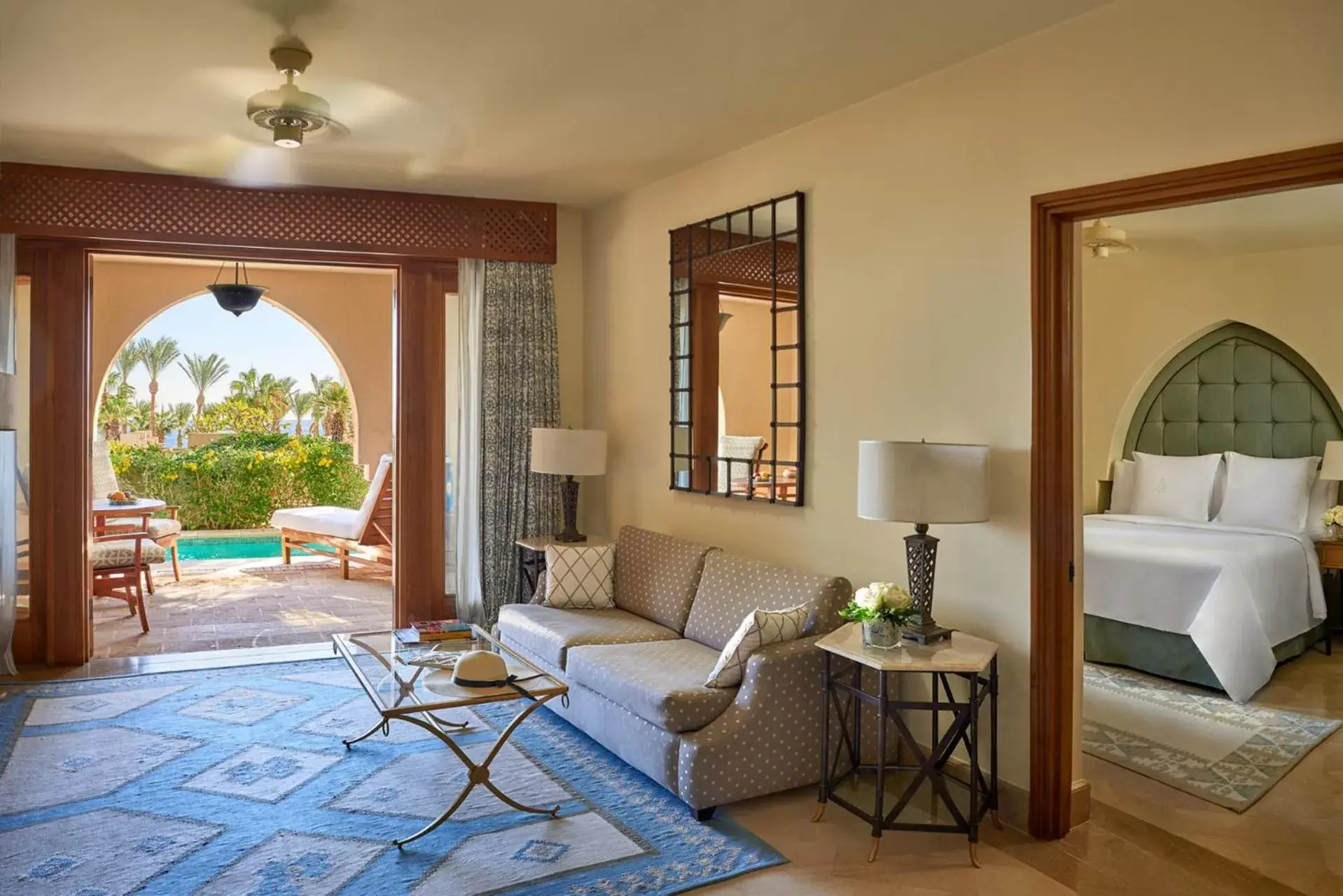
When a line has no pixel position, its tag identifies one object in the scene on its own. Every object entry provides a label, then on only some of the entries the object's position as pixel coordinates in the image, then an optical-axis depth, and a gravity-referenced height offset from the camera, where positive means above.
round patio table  6.26 -0.46
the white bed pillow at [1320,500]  5.90 -0.40
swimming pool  10.00 -1.20
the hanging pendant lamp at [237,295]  7.41 +1.19
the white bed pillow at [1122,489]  6.78 -0.37
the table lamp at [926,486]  3.01 -0.15
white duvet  4.59 -0.81
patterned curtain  5.65 +0.20
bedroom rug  3.60 -1.32
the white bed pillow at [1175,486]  6.36 -0.33
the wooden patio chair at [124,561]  5.64 -0.75
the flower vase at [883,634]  3.03 -0.64
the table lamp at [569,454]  5.11 -0.07
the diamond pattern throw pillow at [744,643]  3.28 -0.73
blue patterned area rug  2.70 -1.27
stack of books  3.75 -0.79
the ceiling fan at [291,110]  3.37 +1.30
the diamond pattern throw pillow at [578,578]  4.71 -0.72
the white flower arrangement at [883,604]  3.02 -0.55
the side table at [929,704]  2.89 -0.88
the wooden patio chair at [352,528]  7.51 -0.74
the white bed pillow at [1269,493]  5.89 -0.36
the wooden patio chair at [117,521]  6.58 -0.60
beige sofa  3.16 -0.89
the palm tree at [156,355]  12.27 +1.17
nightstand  5.56 -0.71
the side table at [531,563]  5.24 -0.73
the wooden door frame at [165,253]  4.86 +1.08
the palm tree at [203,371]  12.57 +0.98
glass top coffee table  2.98 -0.85
